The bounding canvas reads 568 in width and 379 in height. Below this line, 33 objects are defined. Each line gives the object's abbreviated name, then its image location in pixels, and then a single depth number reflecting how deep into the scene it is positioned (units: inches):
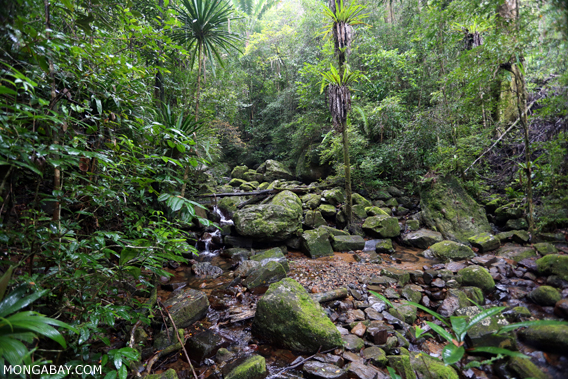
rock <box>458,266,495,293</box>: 125.0
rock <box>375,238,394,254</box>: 209.5
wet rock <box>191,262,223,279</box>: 173.5
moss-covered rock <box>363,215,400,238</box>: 231.1
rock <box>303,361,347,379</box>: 77.1
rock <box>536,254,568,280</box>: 70.3
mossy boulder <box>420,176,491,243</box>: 215.9
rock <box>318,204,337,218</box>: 274.8
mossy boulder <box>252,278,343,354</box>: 90.7
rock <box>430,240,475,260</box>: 172.9
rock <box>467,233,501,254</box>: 178.7
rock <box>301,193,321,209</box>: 291.3
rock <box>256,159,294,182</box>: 452.8
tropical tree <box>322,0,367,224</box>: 215.8
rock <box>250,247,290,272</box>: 170.2
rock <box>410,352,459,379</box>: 70.6
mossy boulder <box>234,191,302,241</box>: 218.5
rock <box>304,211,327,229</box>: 258.8
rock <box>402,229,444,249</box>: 208.8
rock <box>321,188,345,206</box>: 300.8
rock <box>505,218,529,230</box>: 190.5
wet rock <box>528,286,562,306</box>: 60.2
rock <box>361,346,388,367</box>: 81.7
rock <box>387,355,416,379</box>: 75.2
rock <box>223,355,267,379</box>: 76.0
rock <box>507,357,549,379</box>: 44.3
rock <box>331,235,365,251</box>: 218.1
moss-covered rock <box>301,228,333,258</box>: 208.7
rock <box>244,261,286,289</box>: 146.9
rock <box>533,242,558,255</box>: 96.2
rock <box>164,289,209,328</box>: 108.8
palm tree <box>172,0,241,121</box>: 170.1
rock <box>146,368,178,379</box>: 71.1
